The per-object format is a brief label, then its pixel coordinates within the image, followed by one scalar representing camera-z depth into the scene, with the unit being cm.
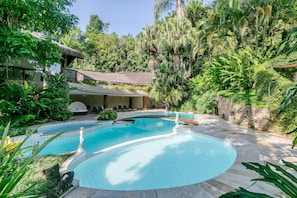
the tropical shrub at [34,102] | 798
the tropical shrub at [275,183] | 112
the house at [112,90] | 1360
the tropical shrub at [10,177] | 99
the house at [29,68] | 959
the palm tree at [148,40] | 1600
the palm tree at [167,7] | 1635
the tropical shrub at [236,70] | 1024
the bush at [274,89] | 705
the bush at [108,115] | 1148
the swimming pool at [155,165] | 426
